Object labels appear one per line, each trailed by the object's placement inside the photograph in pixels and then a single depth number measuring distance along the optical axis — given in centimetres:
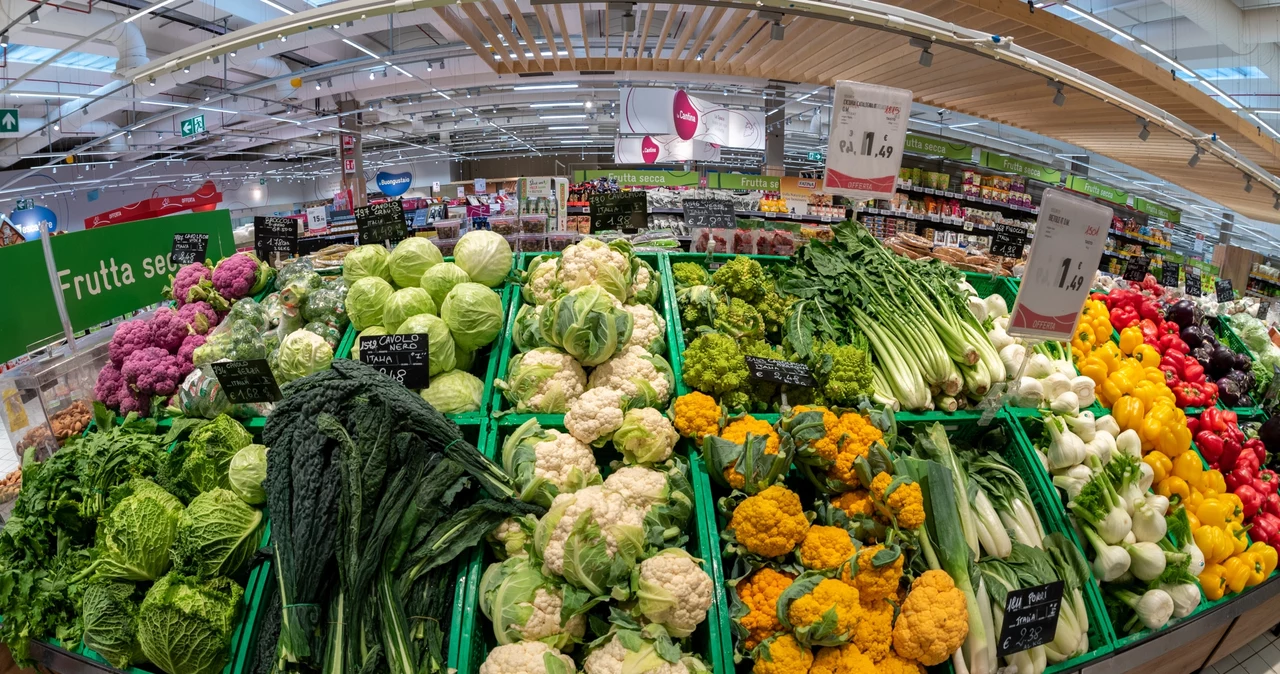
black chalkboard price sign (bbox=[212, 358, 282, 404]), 176
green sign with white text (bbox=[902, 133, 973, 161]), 1078
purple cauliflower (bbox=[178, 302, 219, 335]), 222
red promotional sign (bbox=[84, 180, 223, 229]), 1113
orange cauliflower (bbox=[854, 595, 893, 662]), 145
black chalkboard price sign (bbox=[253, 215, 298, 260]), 297
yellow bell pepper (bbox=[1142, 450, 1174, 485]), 223
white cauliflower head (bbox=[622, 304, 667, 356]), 215
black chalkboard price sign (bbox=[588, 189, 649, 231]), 325
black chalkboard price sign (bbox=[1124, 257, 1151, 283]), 424
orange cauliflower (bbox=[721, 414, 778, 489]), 164
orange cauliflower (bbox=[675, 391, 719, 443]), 177
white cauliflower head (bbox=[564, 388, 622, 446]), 174
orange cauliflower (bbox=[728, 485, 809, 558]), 151
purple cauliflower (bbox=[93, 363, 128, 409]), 197
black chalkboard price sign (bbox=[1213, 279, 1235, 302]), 458
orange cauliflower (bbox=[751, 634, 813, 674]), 136
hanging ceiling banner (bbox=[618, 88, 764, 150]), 922
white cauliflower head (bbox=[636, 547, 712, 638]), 138
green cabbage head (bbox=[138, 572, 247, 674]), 139
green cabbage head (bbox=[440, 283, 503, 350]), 207
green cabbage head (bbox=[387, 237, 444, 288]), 232
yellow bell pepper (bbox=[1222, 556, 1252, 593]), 212
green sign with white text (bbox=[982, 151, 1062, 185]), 1272
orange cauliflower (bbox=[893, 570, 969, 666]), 145
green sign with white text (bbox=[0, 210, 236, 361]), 204
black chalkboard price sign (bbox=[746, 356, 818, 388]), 192
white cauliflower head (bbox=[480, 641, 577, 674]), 130
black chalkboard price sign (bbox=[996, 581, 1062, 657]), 152
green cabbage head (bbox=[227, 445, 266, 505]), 163
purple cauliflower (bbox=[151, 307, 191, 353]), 213
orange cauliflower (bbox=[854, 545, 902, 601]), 150
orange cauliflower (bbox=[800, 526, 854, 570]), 151
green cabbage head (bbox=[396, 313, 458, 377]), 197
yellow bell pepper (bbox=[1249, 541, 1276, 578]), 224
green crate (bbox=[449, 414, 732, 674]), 142
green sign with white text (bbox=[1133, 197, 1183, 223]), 1382
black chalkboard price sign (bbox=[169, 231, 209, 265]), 282
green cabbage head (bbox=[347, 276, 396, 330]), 216
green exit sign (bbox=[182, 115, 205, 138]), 1010
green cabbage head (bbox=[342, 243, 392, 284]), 230
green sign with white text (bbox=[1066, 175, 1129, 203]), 1305
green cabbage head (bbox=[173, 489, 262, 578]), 150
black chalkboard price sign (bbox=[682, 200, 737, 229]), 350
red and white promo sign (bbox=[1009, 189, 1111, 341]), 192
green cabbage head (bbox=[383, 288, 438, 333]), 209
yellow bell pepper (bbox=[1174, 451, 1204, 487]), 225
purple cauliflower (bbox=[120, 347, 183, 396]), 196
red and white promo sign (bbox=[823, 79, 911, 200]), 229
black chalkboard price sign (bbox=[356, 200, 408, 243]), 272
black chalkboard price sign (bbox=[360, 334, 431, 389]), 188
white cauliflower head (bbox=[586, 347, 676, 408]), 189
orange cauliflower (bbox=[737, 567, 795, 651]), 145
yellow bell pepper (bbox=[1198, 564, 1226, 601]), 207
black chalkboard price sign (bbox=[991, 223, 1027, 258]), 351
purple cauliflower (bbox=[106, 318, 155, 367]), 204
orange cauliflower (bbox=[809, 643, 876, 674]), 139
